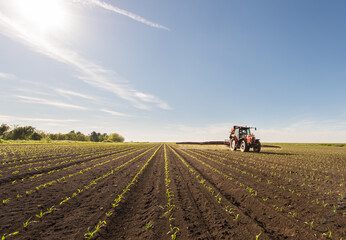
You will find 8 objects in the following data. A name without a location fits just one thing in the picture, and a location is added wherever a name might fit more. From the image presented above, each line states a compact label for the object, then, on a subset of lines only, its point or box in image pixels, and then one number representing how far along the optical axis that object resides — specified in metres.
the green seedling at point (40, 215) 4.24
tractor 20.41
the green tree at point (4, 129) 76.41
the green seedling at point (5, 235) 3.30
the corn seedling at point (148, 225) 3.84
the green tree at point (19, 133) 76.62
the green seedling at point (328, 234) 3.51
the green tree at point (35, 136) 77.60
